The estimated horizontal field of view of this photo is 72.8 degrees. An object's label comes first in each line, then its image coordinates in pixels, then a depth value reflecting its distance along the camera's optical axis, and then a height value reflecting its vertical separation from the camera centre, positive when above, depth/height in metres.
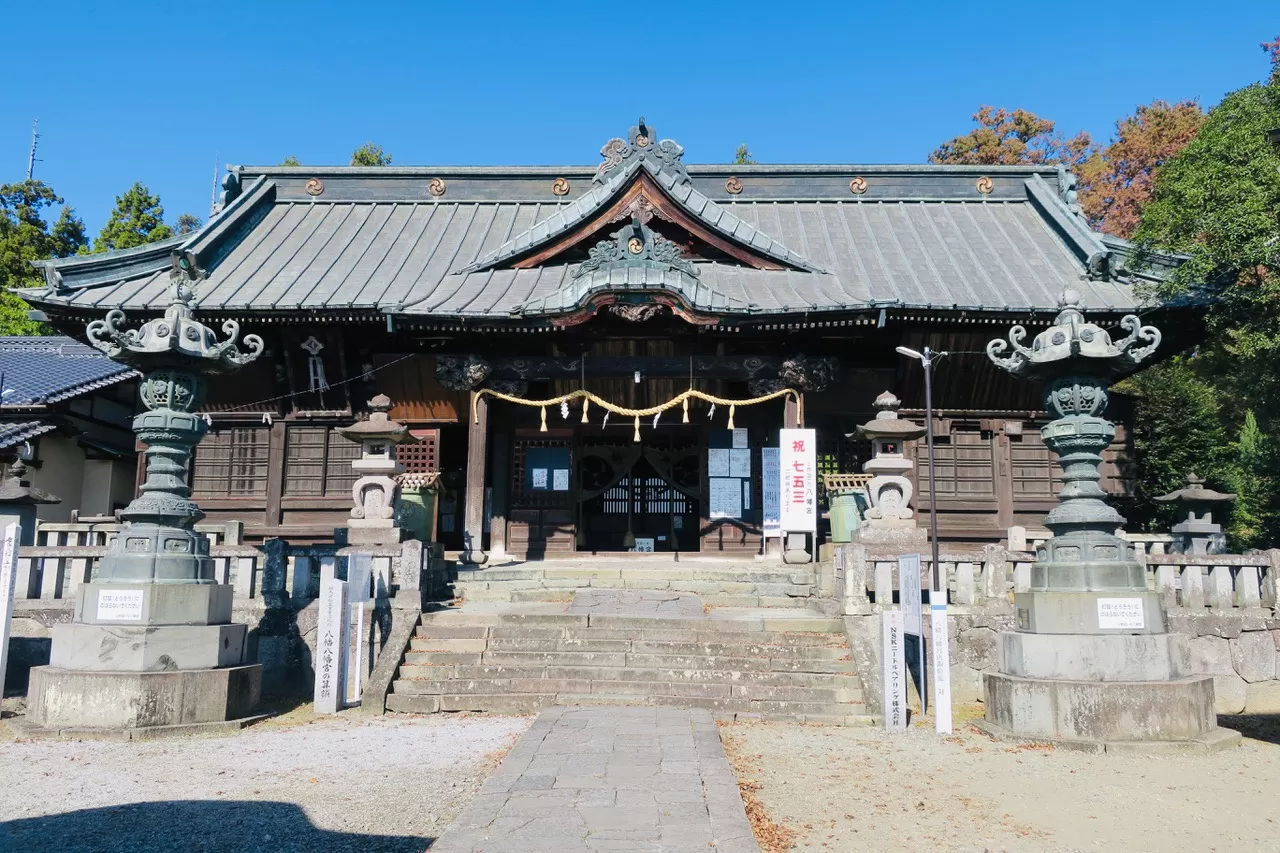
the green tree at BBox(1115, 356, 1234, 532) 22.25 +2.81
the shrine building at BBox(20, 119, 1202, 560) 15.76 +3.78
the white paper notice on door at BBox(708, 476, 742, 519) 17.58 +0.96
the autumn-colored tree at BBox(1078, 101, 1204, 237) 31.70 +14.37
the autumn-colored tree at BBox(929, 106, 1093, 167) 34.72 +16.33
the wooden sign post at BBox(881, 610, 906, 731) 8.98 -1.31
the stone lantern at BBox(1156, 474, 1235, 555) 15.53 +0.52
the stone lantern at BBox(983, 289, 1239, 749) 7.86 -0.68
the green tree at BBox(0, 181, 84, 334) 29.47 +10.56
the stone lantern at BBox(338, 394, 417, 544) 12.73 +0.90
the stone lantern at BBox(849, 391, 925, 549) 12.49 +0.90
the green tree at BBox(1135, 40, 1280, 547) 11.62 +4.58
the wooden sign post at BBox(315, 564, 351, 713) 9.46 -1.11
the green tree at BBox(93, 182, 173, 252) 32.09 +11.84
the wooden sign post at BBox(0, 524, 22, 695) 9.27 -0.47
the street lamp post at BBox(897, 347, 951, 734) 8.67 -1.16
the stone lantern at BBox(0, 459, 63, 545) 11.49 +0.45
